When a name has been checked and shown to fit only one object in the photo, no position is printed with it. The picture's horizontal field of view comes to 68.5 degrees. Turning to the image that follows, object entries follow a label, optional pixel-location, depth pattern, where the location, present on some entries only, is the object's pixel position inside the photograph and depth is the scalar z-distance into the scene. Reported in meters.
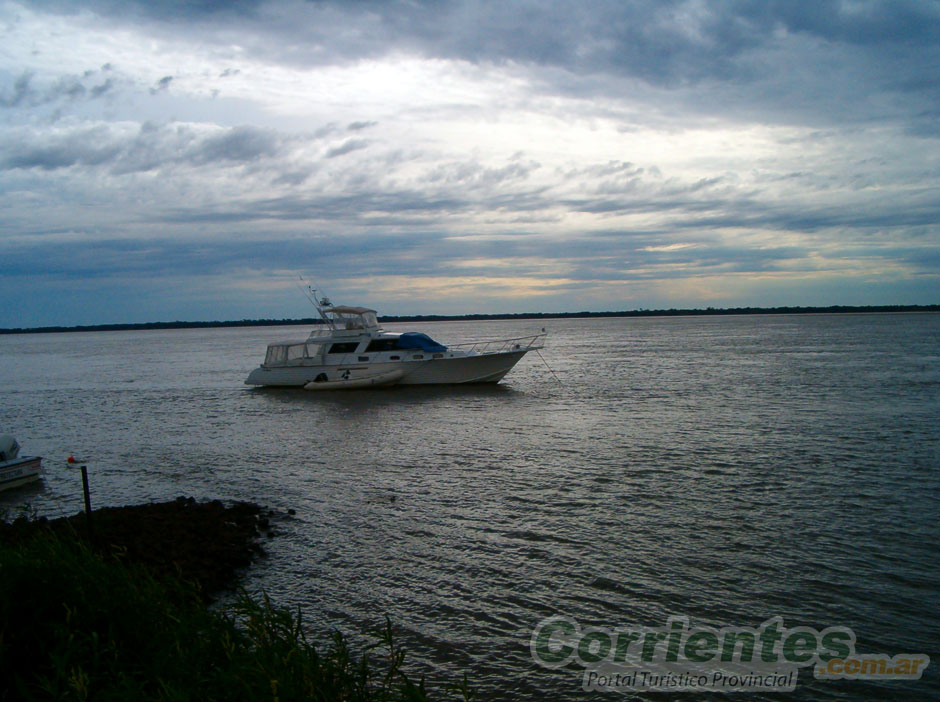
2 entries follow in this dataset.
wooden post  9.06
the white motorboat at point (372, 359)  36.84
